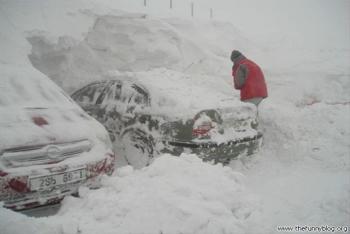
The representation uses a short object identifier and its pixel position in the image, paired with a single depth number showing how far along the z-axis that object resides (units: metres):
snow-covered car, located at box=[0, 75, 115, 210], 2.93
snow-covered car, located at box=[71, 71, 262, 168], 4.59
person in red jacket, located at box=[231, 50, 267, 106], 6.79
